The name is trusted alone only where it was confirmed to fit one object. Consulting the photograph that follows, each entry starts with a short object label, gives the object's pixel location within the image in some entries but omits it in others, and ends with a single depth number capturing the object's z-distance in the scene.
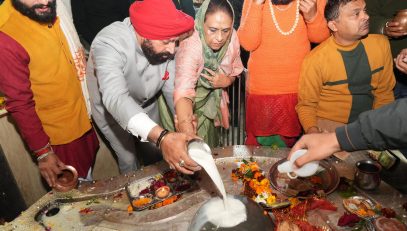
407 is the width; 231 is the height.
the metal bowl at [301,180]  2.06
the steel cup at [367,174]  2.01
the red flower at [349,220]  1.80
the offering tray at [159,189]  2.03
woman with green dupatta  2.67
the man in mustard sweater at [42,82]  2.41
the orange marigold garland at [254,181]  2.03
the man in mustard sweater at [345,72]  2.68
